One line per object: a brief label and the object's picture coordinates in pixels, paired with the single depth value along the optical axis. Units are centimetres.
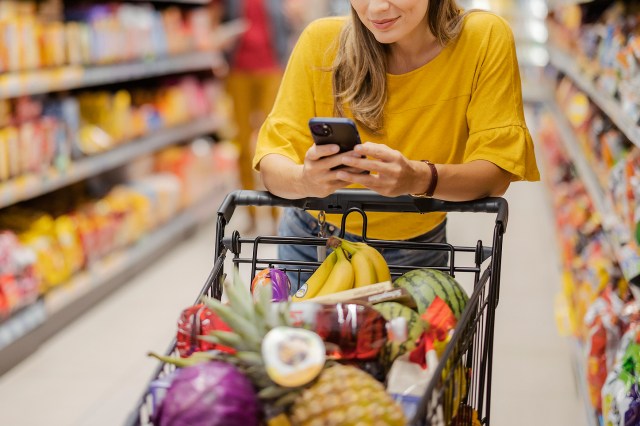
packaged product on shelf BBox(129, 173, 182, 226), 461
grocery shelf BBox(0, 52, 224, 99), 322
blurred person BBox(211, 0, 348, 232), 514
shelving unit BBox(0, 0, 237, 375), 318
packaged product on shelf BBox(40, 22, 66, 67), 354
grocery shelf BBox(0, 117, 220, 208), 326
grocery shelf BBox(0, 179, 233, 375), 313
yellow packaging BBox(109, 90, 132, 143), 427
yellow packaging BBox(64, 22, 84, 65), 373
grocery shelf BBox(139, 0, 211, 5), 552
